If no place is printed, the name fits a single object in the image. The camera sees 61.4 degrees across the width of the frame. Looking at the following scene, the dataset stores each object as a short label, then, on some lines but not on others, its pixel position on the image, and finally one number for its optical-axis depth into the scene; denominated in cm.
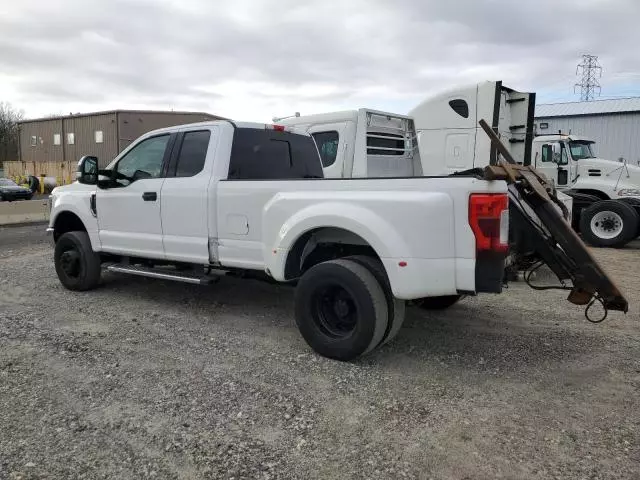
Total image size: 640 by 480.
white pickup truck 367
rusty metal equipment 395
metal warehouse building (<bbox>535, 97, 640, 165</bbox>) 2662
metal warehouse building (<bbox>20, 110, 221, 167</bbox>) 2909
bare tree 4809
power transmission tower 4396
